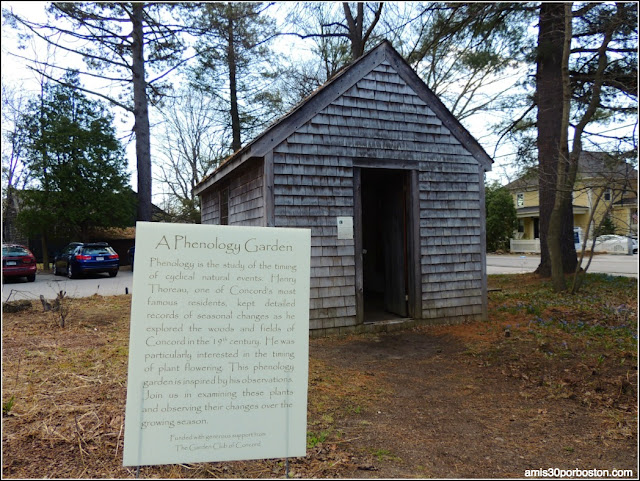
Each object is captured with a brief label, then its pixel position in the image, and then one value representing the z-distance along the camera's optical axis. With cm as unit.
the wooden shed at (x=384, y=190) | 685
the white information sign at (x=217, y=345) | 249
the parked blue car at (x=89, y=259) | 1733
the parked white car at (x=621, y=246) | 2893
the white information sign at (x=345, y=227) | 705
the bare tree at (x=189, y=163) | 2481
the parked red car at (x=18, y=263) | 1580
